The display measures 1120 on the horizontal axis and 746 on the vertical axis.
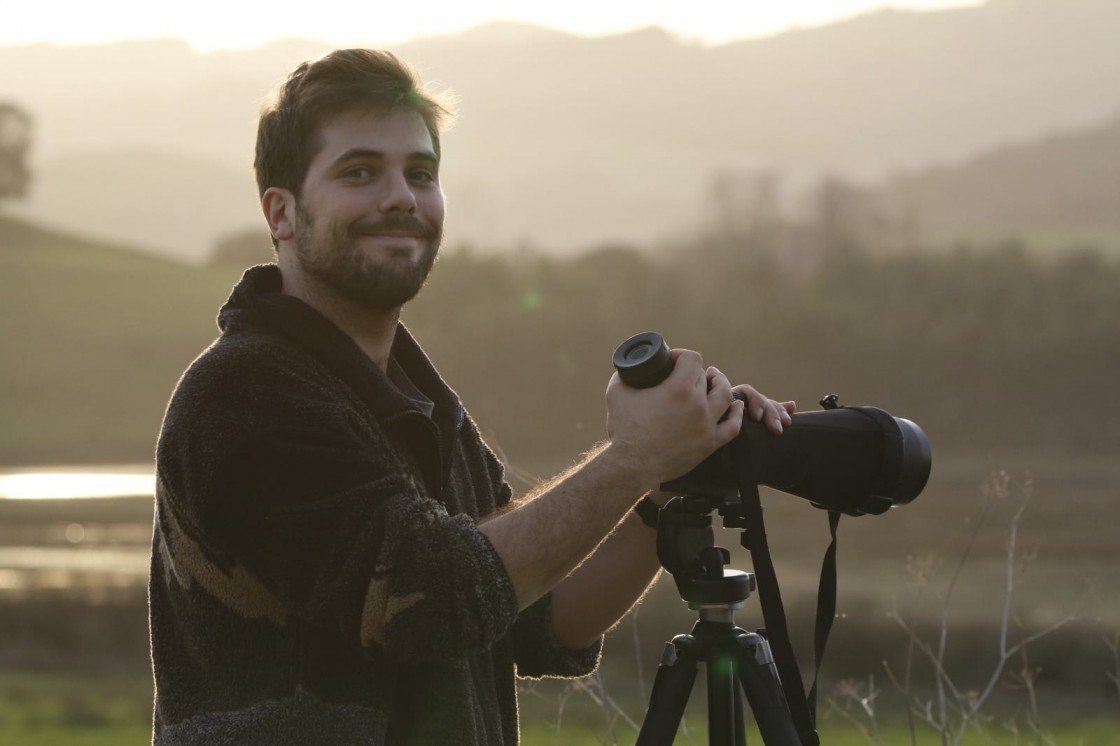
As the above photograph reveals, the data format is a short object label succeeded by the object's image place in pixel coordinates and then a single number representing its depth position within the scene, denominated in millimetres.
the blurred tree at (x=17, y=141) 59719
